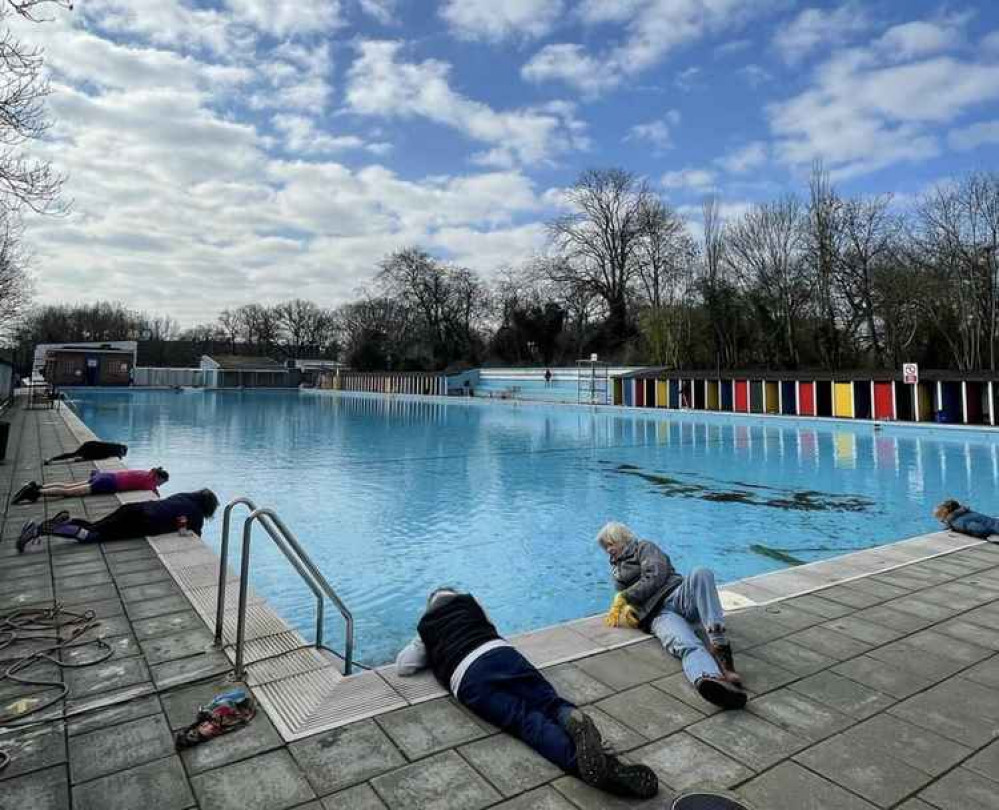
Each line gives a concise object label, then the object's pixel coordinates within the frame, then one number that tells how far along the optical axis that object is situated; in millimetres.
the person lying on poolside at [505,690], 1890
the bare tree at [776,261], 24078
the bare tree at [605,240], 33000
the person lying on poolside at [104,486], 6512
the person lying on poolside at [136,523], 4789
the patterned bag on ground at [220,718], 2152
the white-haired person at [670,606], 2666
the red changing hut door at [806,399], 19984
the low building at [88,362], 44031
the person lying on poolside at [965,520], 5203
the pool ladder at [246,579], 2670
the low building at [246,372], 49781
